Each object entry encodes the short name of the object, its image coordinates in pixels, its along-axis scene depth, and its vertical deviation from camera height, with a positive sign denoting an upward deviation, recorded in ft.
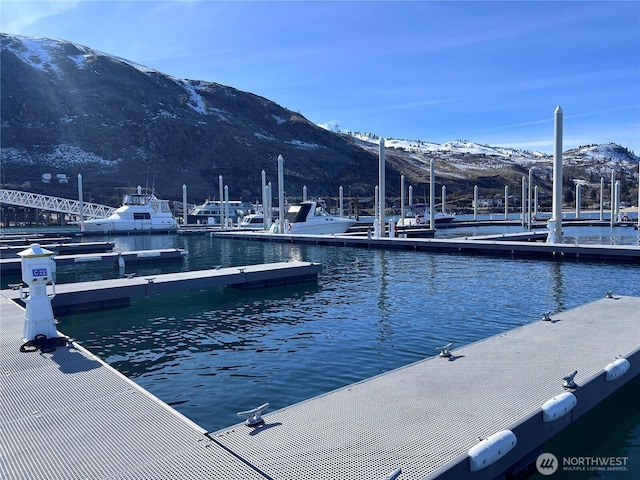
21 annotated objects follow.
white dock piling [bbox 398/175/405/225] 179.71 +7.79
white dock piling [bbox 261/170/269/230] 152.07 +6.01
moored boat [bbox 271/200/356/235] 142.00 -0.15
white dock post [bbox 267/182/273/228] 160.32 +8.81
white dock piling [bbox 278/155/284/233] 122.81 +4.93
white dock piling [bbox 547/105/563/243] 79.20 +7.37
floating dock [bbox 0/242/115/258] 90.19 -4.31
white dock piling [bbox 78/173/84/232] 169.27 +7.13
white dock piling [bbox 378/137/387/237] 100.73 +7.18
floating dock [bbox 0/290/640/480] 13.30 -6.42
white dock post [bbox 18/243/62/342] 24.75 -3.36
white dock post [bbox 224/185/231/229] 171.68 -0.09
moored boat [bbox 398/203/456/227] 182.62 +0.72
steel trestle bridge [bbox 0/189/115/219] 199.93 +8.65
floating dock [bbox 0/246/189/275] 69.39 -5.25
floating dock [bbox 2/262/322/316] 43.16 -5.93
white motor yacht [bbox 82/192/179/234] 163.43 +1.51
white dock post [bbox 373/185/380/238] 105.59 -1.95
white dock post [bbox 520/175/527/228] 185.41 +5.40
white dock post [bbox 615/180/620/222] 164.27 +5.92
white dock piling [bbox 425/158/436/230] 138.59 +6.34
